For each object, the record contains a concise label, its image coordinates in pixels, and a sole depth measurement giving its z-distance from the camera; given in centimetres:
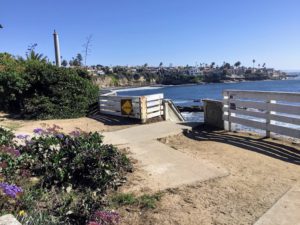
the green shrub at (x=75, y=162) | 321
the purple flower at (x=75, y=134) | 402
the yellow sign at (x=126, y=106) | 789
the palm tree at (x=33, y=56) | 1542
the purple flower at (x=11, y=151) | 326
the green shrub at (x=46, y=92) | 894
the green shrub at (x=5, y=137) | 386
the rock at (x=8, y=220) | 182
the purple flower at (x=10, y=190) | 218
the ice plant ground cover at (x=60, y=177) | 235
